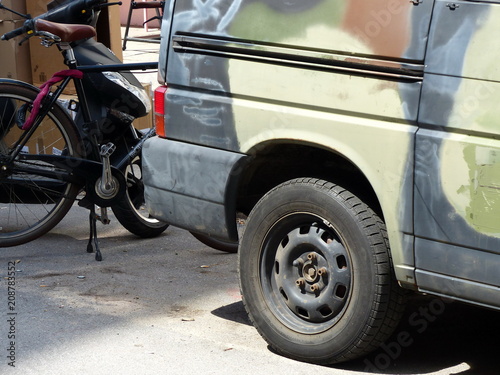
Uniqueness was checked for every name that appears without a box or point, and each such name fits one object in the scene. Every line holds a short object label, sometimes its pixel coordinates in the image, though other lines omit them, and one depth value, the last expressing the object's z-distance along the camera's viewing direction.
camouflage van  3.54
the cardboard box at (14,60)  7.95
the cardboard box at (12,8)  7.70
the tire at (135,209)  6.15
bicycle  5.83
